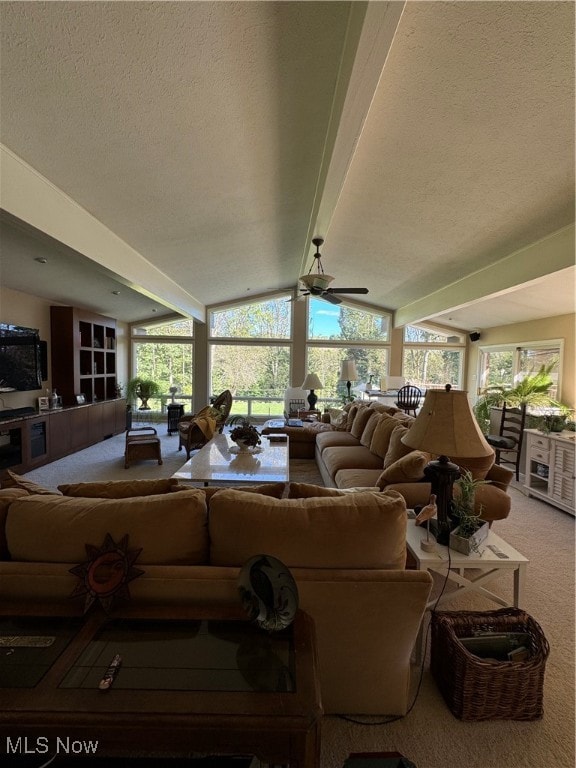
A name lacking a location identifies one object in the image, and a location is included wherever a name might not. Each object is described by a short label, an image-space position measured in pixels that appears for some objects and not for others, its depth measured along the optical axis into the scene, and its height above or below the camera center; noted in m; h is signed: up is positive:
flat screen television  4.58 +0.09
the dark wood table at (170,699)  0.87 -0.86
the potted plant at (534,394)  4.89 -0.32
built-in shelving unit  5.87 +0.21
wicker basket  1.46 -1.31
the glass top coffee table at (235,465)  3.07 -0.95
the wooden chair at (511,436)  4.62 -0.90
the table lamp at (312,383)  6.70 -0.27
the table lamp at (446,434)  1.67 -0.31
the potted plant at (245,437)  3.84 -0.75
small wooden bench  4.95 -1.19
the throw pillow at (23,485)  1.61 -0.56
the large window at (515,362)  5.22 +0.17
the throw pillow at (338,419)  5.39 -0.81
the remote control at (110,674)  0.93 -0.85
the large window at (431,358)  8.24 +0.30
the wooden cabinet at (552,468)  3.63 -1.06
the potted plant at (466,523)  1.80 -0.80
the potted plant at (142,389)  8.08 -0.51
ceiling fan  4.07 +1.01
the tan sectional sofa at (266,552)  1.27 -0.73
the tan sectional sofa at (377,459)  2.49 -0.87
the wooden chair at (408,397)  6.61 -0.52
